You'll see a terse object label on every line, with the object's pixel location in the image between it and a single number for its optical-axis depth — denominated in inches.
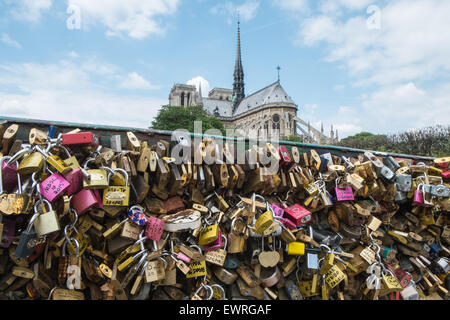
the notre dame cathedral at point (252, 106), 2219.2
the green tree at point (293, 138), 1997.7
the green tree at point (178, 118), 1647.2
